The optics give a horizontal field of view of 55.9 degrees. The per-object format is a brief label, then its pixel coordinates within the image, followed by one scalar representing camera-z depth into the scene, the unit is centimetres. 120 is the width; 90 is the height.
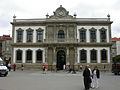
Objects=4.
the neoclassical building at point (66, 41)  2424
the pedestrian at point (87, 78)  752
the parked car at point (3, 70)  1345
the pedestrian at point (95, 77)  848
